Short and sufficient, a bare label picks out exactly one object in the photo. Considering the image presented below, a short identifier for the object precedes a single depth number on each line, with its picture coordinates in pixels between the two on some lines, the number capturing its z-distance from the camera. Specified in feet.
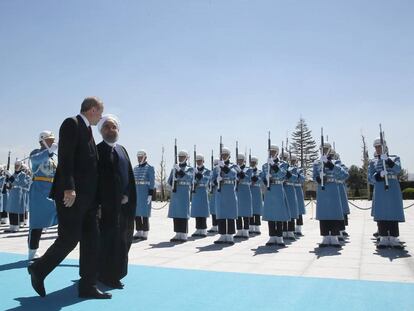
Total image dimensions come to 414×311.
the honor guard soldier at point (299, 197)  38.04
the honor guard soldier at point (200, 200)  36.78
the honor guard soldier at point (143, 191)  33.76
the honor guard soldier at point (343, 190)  30.11
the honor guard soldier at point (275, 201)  29.71
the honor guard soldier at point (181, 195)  33.65
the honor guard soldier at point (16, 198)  41.78
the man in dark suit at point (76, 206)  13.85
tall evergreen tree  236.22
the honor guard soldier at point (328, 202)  28.96
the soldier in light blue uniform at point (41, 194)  21.40
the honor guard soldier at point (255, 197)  39.78
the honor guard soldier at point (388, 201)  27.53
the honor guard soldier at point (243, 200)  35.88
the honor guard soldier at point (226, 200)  31.76
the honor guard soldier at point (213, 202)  36.72
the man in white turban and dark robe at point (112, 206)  15.72
